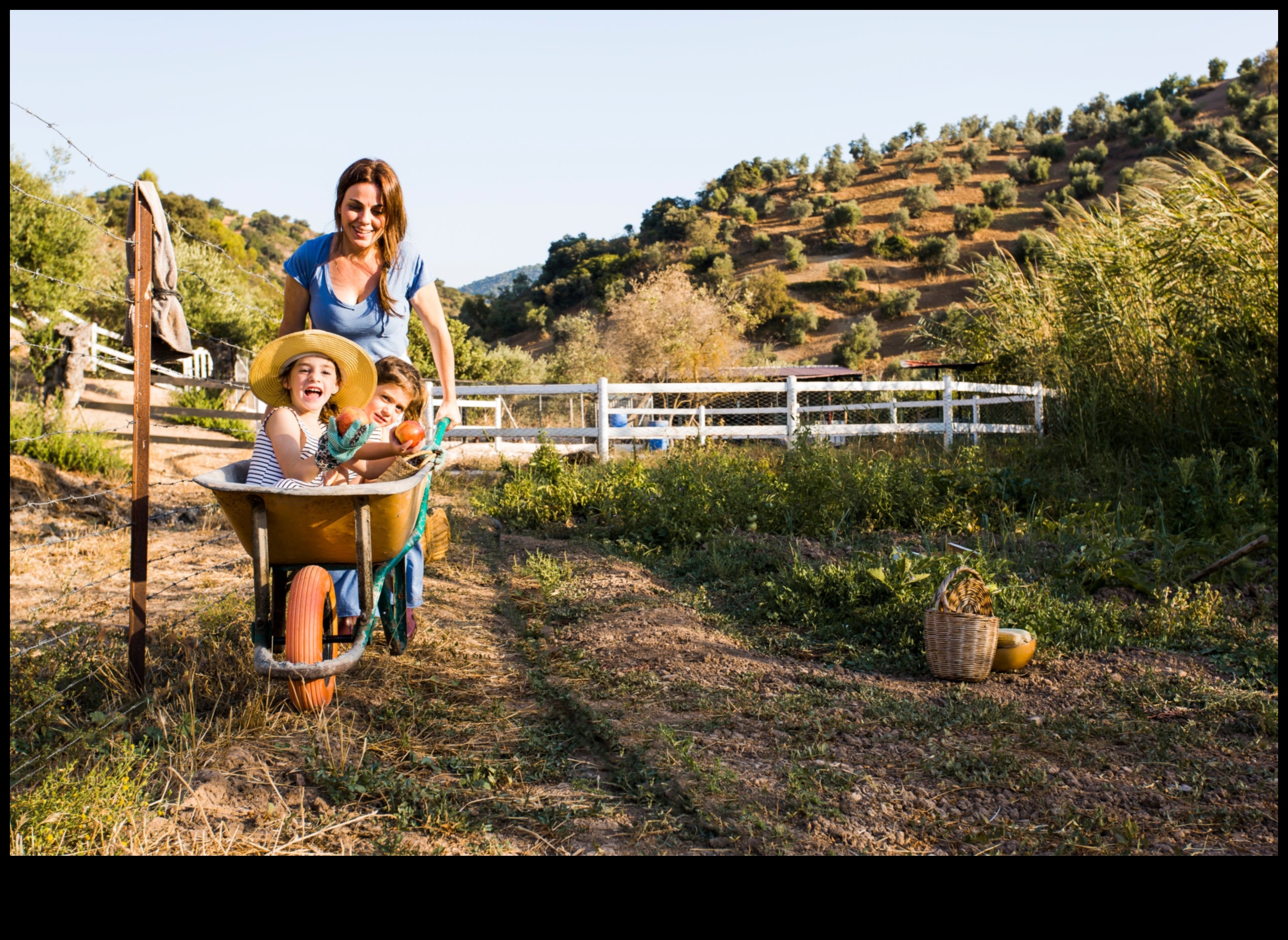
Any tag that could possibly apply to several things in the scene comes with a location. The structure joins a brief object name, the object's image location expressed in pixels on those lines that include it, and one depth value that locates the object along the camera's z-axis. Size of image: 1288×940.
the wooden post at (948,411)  10.48
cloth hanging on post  3.19
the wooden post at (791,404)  9.90
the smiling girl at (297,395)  2.84
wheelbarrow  2.63
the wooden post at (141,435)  2.96
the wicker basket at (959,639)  3.23
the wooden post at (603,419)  9.86
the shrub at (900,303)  41.56
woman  3.12
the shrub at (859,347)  37.06
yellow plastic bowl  3.38
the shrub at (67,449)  7.31
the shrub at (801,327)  42.22
